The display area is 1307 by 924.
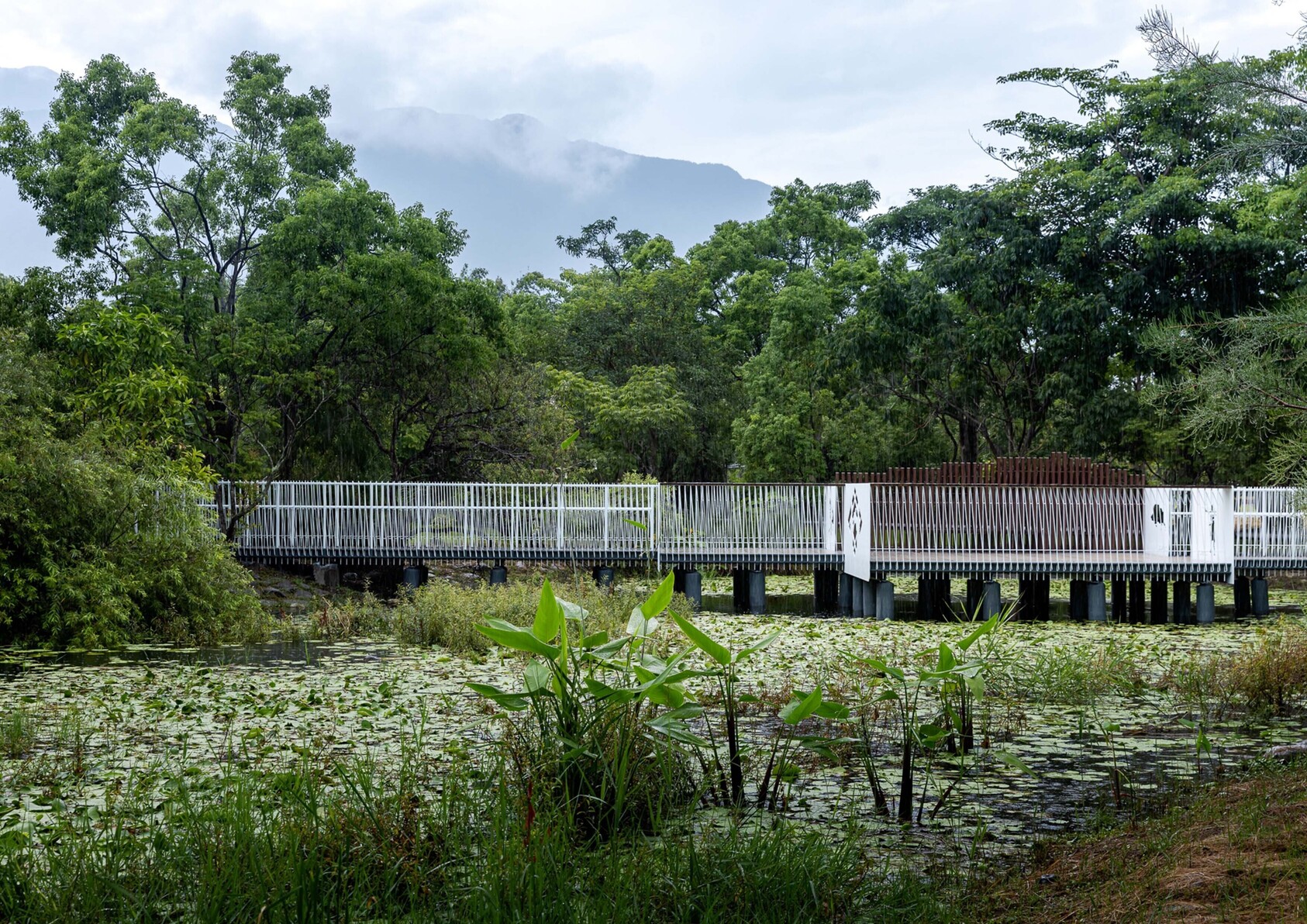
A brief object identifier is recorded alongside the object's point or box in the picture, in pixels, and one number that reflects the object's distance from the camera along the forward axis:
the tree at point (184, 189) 20.58
